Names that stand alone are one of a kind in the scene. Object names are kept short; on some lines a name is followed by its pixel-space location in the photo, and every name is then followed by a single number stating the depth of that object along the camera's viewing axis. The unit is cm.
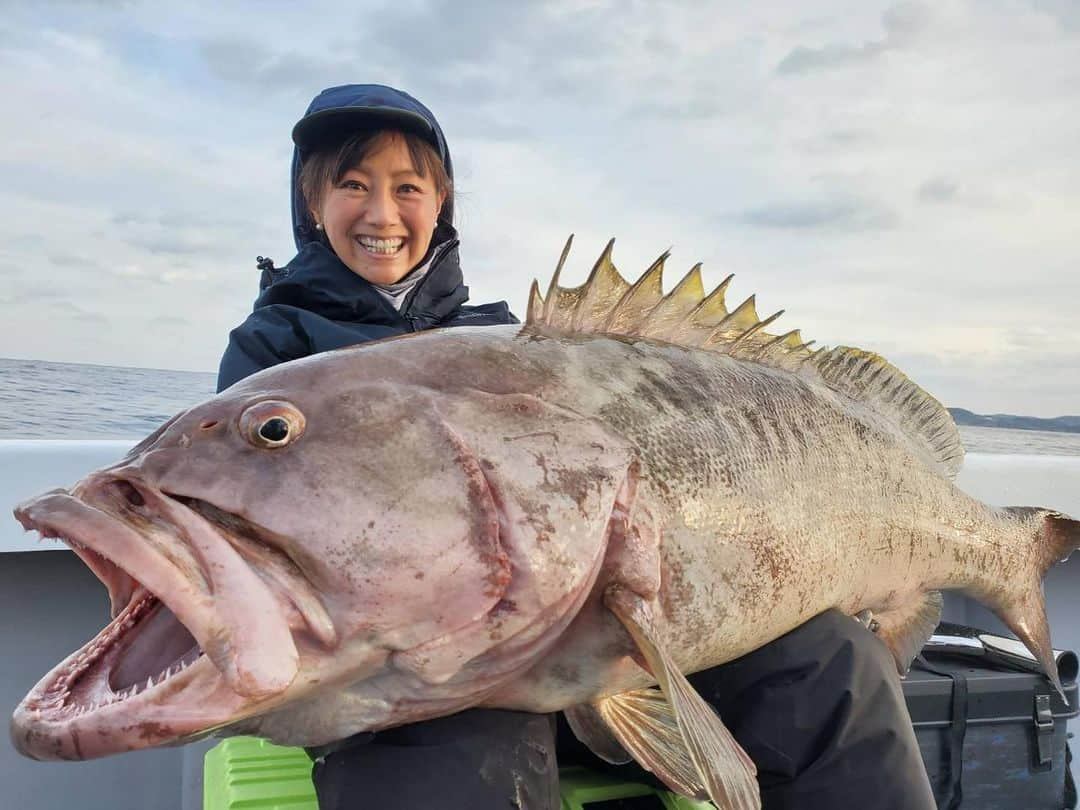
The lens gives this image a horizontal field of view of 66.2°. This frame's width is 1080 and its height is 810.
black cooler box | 87
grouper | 37
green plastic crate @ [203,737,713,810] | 60
